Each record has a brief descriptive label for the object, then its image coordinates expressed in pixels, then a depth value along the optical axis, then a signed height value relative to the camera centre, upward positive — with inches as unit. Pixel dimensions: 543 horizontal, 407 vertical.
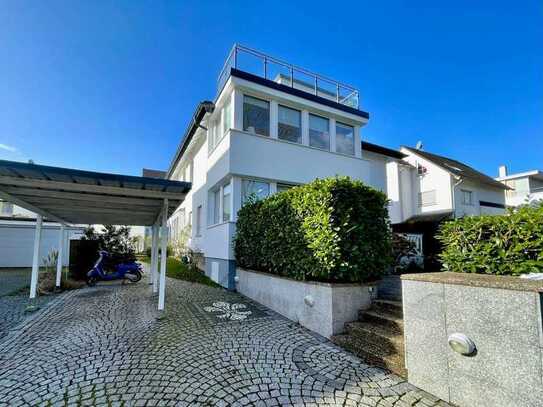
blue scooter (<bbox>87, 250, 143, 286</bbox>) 366.0 -49.3
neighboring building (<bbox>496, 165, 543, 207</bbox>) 941.7 +185.5
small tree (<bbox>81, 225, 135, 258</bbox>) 451.5 -3.6
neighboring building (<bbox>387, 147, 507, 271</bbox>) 570.9 +102.7
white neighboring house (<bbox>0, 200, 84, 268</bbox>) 619.5 -9.8
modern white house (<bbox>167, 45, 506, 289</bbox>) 362.0 +134.9
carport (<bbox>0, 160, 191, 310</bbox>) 193.9 +34.7
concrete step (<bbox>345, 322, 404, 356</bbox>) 144.4 -55.7
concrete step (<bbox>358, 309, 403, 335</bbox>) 158.4 -49.4
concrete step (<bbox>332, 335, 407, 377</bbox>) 133.3 -62.1
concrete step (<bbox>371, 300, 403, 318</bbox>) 172.5 -44.9
